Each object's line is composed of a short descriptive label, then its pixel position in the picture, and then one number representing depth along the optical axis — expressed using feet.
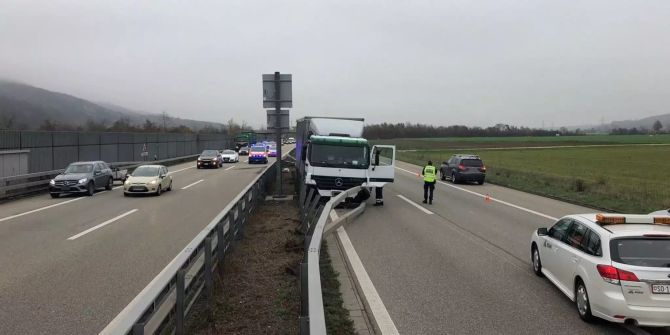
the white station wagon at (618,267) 21.49
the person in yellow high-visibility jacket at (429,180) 68.85
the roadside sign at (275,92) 67.62
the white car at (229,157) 188.44
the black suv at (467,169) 104.37
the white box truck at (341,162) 64.59
